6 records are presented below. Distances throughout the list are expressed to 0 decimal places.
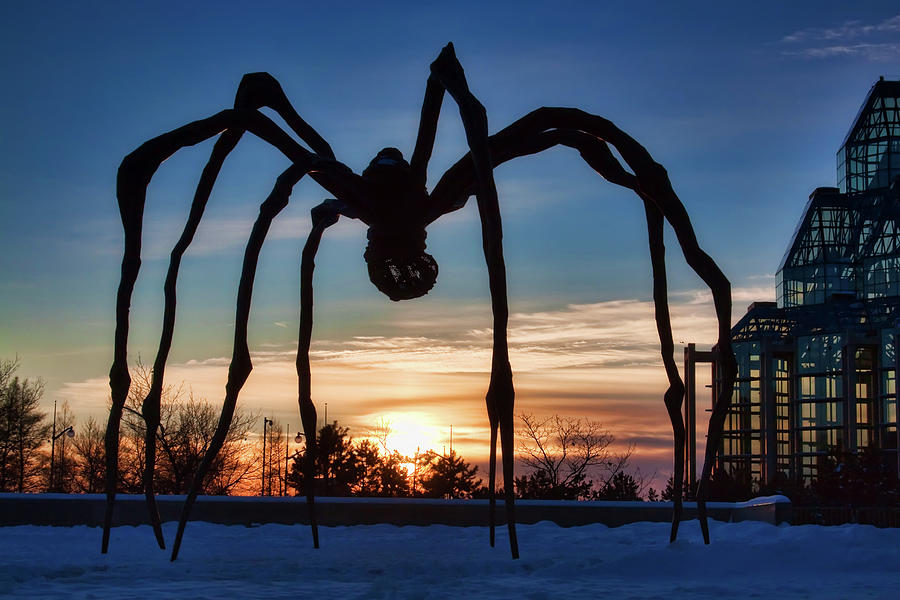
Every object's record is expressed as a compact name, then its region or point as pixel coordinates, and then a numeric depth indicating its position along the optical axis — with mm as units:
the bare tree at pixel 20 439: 40000
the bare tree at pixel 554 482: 23828
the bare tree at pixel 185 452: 37500
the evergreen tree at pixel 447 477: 31453
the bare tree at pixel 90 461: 42344
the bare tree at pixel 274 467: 43438
